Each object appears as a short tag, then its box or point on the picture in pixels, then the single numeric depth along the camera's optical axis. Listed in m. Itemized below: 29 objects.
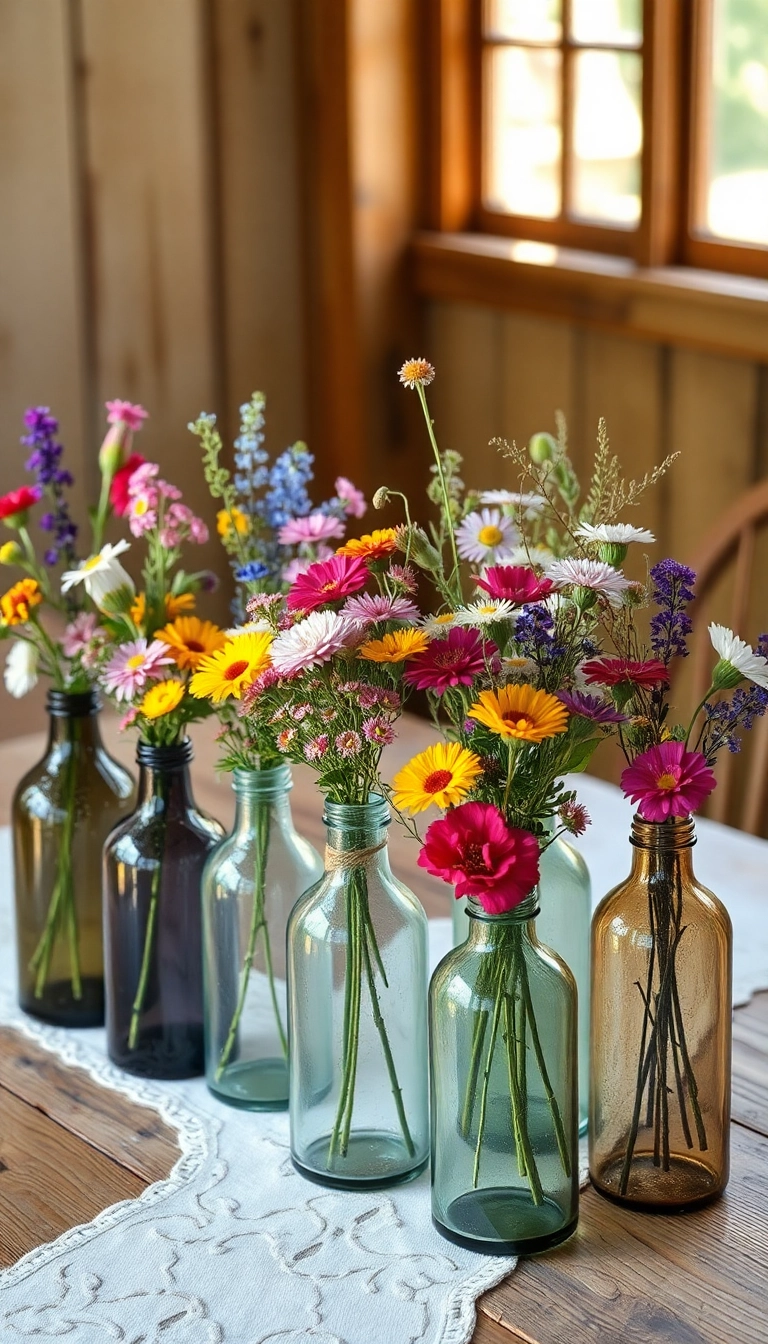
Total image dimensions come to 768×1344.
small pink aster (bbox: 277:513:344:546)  1.06
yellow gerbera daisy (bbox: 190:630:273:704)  0.90
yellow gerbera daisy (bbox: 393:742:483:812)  0.80
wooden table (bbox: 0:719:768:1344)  0.85
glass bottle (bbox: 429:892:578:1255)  0.86
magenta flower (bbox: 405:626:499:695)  0.84
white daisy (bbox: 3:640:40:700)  1.11
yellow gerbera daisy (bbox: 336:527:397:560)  0.89
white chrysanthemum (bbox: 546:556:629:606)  0.84
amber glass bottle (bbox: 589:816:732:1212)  0.91
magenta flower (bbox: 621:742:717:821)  0.84
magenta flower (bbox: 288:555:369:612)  0.87
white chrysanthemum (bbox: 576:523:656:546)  0.87
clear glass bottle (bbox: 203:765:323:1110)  1.04
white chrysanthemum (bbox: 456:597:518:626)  0.85
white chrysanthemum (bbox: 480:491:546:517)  0.97
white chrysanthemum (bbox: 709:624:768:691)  0.85
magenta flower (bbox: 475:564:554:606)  0.86
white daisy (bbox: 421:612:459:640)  0.88
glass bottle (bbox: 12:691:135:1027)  1.17
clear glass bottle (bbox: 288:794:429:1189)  0.93
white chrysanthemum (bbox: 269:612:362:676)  0.83
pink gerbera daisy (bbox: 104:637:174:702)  1.01
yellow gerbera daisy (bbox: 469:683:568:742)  0.79
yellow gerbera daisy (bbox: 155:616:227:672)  1.04
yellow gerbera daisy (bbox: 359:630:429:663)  0.84
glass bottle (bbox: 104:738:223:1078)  1.08
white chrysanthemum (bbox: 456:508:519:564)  1.02
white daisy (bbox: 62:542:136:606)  1.03
